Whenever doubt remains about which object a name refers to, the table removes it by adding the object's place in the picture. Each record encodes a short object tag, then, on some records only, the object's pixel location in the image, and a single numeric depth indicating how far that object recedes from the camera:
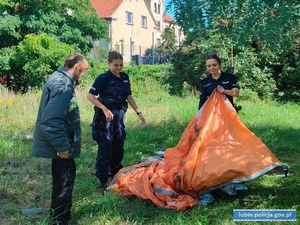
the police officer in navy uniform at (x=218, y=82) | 4.37
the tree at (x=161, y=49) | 31.32
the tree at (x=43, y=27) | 13.62
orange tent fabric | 3.74
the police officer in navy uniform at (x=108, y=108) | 4.30
